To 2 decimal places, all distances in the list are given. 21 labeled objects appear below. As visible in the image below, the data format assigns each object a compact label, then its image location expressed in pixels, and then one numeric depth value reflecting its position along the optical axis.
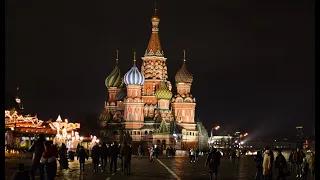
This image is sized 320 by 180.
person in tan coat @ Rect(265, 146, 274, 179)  22.96
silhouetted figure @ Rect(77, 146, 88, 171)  31.56
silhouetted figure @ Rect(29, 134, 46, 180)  19.88
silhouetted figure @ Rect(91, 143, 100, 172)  30.75
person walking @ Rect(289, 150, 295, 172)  32.46
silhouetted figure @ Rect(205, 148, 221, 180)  24.03
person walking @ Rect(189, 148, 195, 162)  53.97
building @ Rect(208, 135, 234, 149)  171.70
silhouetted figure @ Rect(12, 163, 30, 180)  16.22
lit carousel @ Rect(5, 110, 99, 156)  62.53
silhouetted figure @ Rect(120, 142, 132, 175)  28.69
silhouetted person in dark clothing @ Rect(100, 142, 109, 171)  31.92
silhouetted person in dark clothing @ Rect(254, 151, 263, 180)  26.53
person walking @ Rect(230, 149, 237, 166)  46.89
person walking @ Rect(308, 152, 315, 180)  25.88
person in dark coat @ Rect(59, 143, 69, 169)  32.09
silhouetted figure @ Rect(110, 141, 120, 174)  29.39
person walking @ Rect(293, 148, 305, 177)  28.83
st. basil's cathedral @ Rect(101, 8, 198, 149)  114.69
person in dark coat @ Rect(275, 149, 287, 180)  22.73
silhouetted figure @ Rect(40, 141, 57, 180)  19.88
